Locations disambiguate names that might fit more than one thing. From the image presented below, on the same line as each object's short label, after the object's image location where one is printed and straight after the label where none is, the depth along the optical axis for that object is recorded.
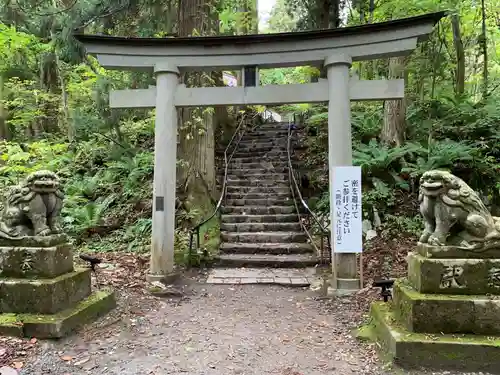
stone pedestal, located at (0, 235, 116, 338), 3.95
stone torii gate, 6.10
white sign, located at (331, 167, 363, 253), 6.00
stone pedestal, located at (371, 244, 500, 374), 3.32
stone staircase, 7.89
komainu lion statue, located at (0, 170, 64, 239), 4.40
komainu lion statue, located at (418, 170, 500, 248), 3.59
